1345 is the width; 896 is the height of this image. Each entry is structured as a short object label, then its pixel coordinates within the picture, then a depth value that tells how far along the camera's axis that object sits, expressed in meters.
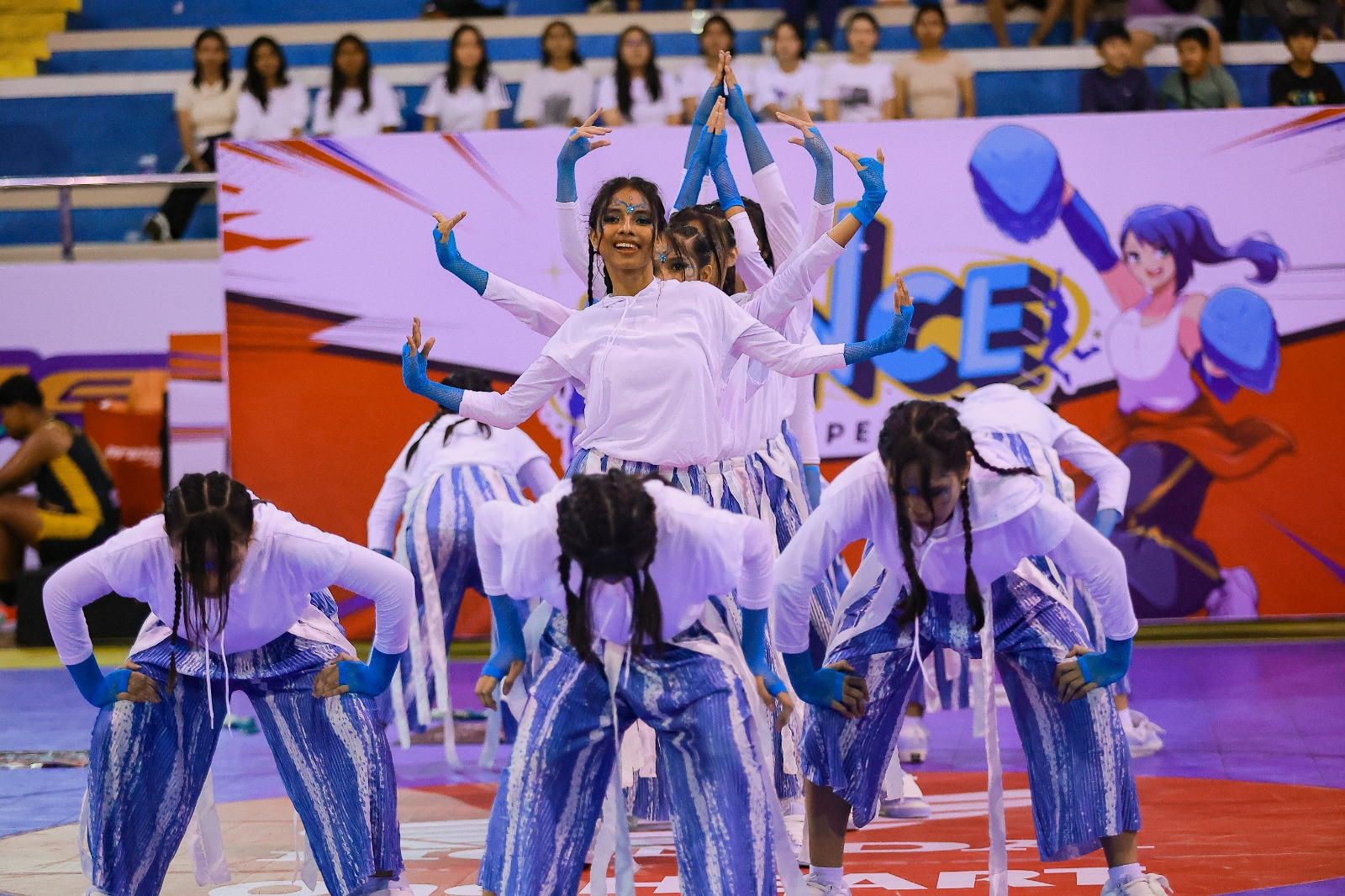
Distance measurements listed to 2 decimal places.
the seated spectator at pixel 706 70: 15.88
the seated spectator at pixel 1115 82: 15.35
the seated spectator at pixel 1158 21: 16.53
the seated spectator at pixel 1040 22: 17.22
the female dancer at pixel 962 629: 6.14
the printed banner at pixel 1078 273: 13.91
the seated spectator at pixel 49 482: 15.45
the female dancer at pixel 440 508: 10.48
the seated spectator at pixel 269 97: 16.02
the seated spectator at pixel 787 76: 15.90
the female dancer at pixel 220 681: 6.36
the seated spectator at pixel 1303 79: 15.05
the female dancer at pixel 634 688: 5.43
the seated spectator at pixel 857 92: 15.73
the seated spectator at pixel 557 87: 16.20
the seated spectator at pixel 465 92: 16.09
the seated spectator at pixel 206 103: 16.45
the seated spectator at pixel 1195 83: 15.47
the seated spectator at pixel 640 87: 15.73
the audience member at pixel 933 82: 15.68
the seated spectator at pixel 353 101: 15.92
